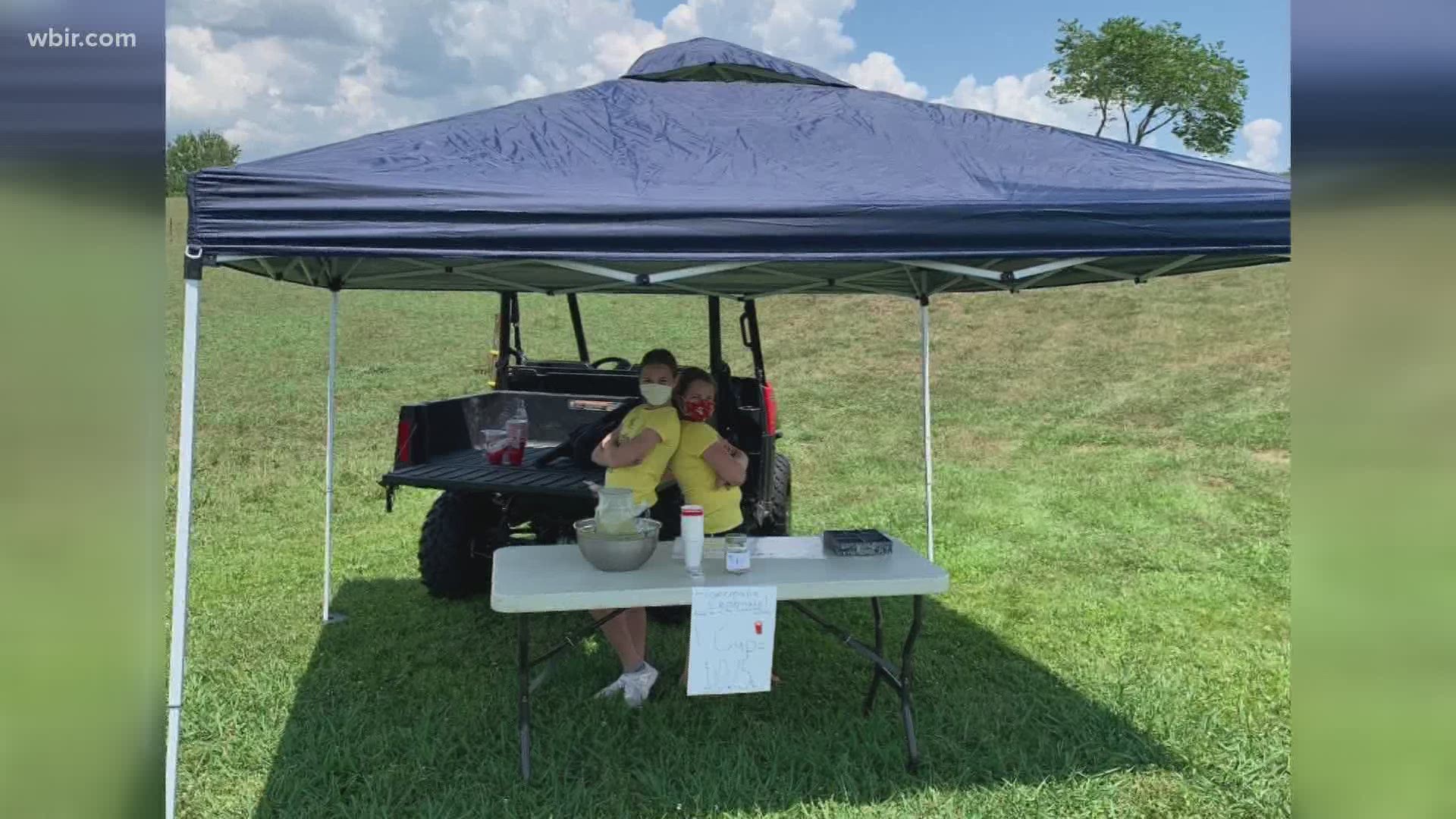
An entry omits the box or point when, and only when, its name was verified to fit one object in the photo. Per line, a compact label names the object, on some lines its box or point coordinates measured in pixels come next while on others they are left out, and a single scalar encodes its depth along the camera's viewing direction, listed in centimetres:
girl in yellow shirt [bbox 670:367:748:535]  371
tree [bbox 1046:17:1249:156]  4072
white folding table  307
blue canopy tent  272
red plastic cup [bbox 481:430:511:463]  520
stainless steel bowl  327
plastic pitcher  326
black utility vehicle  483
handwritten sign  302
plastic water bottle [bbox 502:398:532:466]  518
